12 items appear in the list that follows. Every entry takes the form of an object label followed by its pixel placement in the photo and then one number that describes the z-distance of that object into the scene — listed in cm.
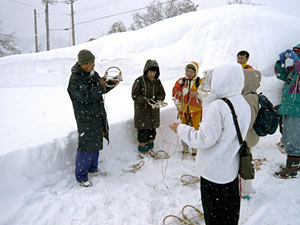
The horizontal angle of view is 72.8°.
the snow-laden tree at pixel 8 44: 2101
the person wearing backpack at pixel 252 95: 233
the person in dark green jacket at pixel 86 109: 290
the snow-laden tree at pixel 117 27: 3528
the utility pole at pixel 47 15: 2092
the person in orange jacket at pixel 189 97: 393
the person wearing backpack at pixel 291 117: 341
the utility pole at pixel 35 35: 2265
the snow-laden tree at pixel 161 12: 3307
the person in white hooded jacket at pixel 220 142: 167
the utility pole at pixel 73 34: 2113
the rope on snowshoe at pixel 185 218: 251
